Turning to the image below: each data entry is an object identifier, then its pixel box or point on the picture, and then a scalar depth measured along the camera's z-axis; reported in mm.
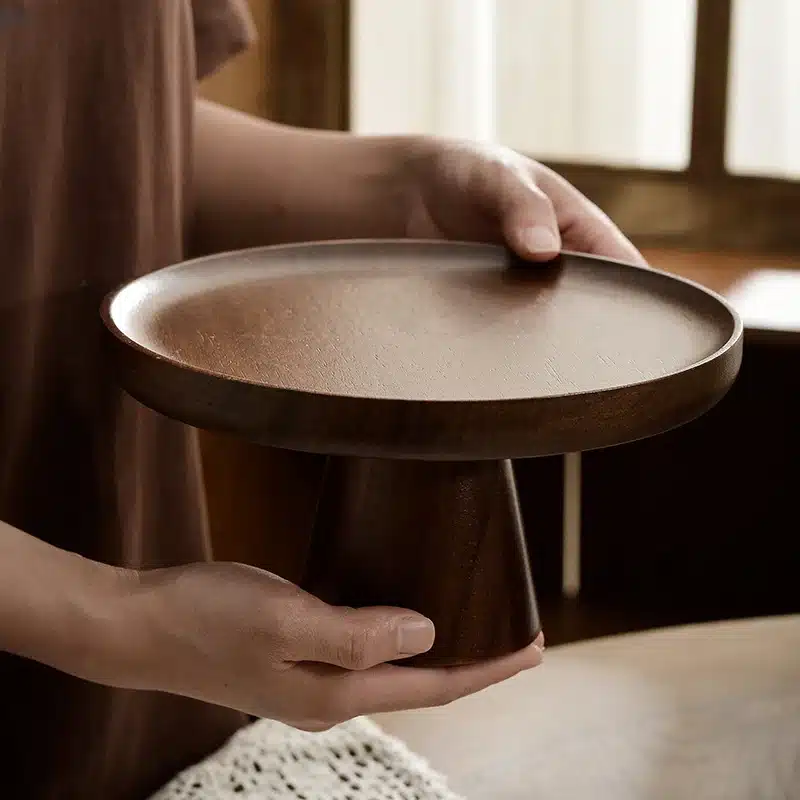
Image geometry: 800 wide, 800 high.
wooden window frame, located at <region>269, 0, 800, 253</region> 2100
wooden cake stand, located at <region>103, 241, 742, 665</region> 942
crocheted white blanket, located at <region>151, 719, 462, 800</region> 1148
